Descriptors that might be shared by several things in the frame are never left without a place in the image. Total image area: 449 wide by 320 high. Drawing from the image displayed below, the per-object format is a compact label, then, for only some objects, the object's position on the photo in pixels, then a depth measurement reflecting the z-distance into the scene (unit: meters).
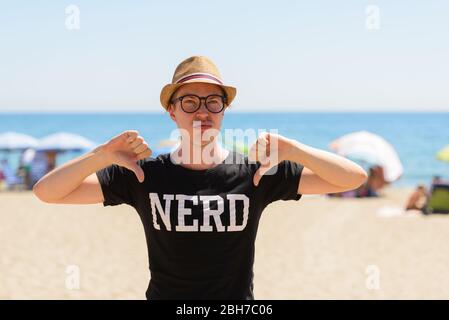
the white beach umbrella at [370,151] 18.44
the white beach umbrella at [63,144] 21.48
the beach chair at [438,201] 14.88
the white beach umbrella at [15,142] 24.02
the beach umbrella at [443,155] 16.52
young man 2.21
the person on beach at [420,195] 15.03
